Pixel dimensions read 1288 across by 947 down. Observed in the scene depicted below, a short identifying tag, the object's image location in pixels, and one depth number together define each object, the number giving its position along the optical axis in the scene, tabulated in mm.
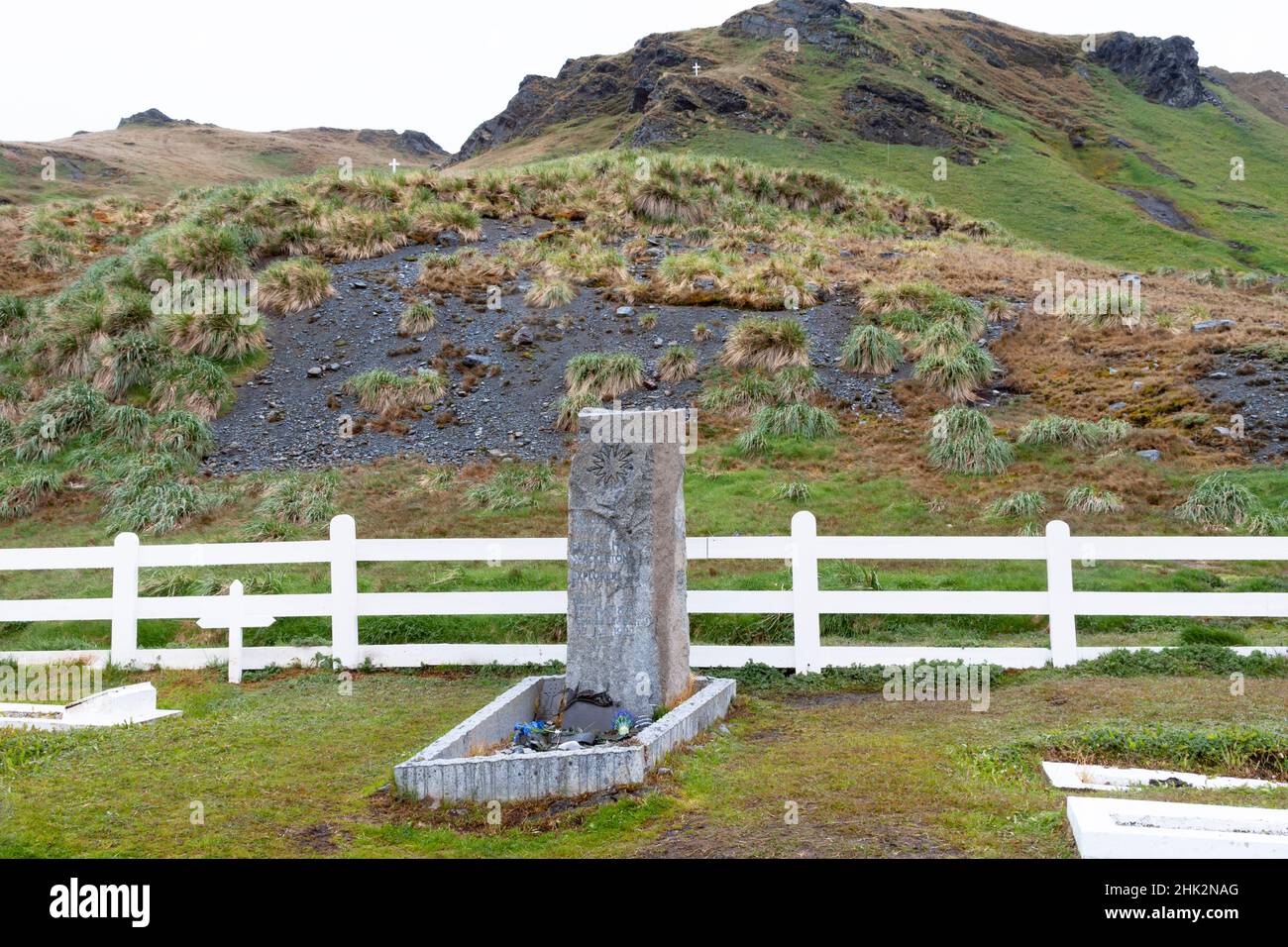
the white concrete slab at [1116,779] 5938
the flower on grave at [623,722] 7633
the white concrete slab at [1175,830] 4156
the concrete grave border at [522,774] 6445
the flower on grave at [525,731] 7707
